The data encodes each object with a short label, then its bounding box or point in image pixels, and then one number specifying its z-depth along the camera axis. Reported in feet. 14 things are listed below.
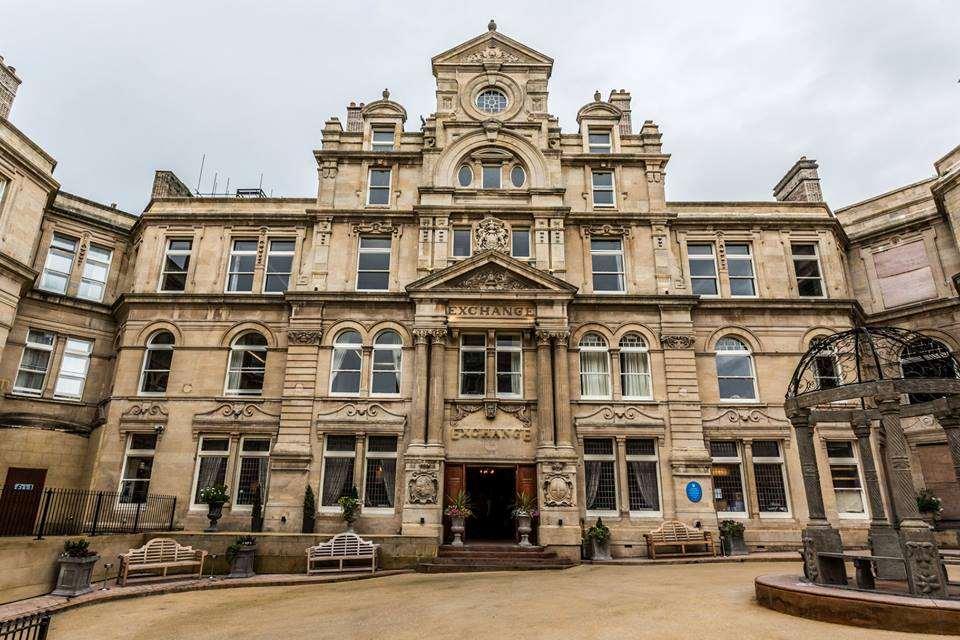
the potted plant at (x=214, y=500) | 59.77
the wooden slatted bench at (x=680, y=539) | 60.18
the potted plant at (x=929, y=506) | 62.45
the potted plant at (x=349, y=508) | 60.64
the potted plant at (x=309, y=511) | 61.16
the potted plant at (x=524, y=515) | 59.31
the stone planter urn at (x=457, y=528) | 59.11
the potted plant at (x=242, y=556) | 52.19
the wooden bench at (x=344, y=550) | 53.32
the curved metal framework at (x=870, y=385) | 32.76
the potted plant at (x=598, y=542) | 59.31
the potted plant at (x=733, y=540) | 61.46
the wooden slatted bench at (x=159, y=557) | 46.83
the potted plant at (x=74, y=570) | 41.68
